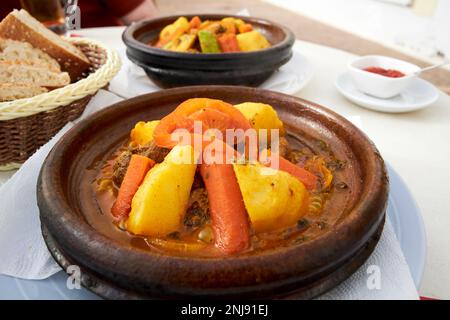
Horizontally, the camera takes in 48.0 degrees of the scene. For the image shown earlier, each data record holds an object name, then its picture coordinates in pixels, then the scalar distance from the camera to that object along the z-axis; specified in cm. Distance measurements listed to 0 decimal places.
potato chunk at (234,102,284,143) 41
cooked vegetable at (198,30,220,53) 63
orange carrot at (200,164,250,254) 32
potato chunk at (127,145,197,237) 32
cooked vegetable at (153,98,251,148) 37
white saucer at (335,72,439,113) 58
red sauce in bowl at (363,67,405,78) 63
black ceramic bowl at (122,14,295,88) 58
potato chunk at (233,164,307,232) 32
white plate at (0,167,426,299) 30
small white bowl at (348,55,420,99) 59
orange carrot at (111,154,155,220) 34
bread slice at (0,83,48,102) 48
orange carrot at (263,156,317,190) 36
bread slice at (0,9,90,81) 57
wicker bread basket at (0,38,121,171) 43
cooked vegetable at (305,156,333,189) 37
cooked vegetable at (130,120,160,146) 40
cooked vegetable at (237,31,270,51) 66
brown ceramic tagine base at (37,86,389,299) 27
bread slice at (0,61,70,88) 51
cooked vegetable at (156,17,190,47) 69
